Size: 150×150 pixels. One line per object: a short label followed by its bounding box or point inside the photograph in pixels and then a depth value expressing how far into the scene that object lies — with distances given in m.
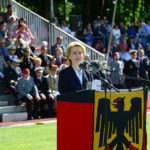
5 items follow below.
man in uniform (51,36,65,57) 17.52
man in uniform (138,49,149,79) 19.59
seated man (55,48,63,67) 16.81
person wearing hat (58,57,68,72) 15.91
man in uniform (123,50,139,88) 18.88
